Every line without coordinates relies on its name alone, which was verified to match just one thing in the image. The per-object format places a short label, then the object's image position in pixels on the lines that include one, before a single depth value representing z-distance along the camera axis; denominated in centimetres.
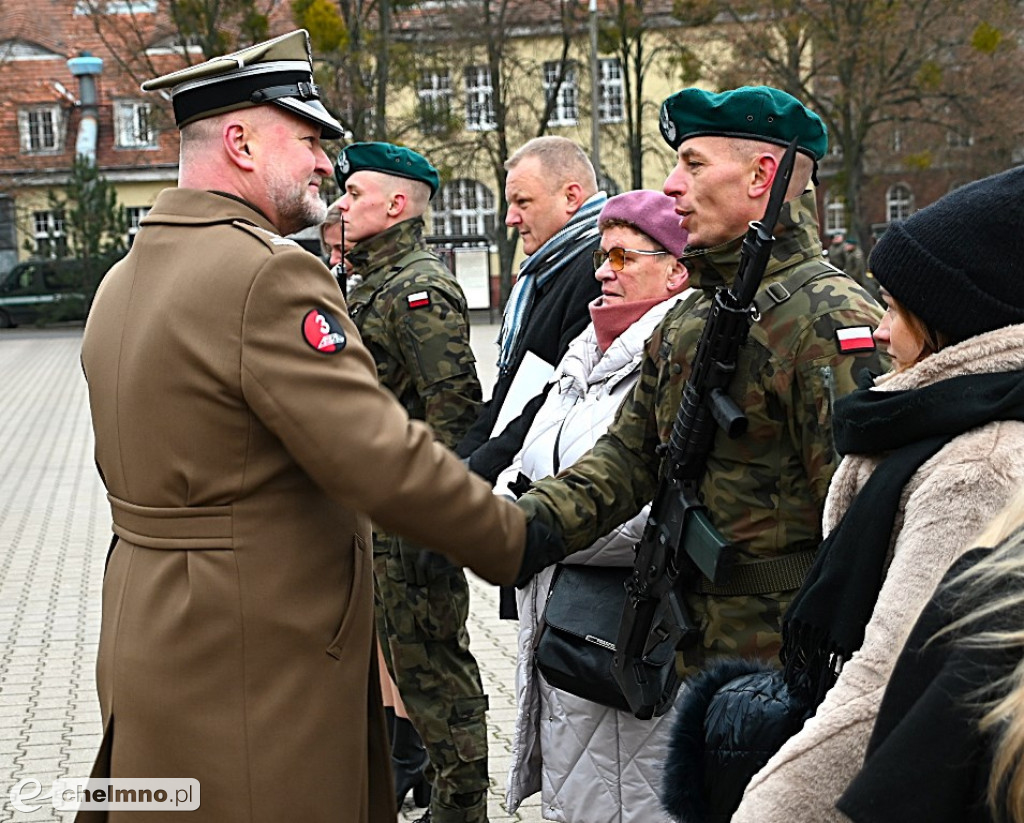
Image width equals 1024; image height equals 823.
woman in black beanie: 213
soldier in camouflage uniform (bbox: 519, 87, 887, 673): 334
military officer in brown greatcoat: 278
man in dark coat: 492
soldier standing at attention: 507
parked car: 3862
